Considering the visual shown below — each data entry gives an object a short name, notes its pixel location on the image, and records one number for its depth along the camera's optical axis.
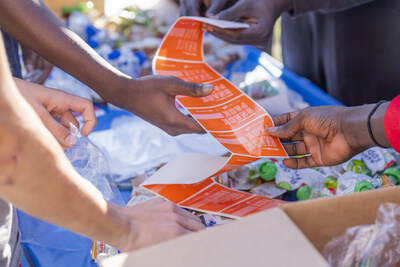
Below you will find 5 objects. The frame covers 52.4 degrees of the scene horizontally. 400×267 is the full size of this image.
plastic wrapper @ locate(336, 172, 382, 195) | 0.96
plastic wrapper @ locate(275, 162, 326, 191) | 1.09
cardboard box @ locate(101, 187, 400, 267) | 0.51
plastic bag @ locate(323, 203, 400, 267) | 0.58
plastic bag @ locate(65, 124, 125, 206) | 1.01
